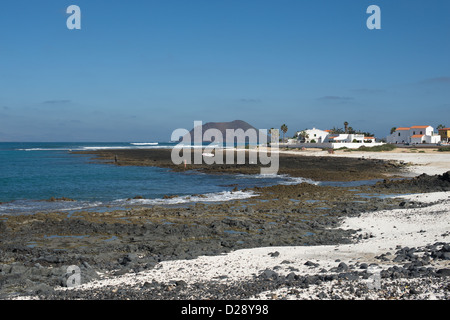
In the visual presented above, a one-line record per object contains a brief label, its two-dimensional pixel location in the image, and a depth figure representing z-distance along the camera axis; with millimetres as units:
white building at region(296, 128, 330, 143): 130000
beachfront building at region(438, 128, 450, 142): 104675
